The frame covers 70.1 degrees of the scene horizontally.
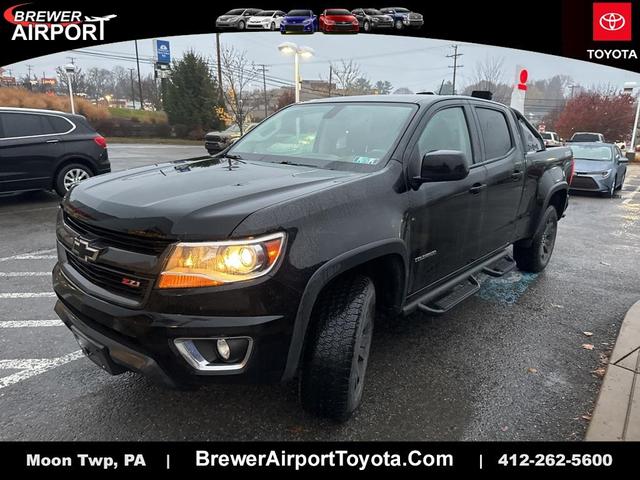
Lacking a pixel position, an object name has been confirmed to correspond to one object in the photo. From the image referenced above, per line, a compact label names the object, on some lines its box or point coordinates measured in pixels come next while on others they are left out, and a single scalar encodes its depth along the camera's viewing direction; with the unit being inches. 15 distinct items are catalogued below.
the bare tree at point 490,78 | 1310.8
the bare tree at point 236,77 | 1275.8
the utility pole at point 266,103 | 1803.6
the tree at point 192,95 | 1485.0
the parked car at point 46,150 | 309.1
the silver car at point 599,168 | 467.2
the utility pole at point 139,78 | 2310.5
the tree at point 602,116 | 1530.5
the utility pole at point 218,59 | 1362.0
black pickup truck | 79.3
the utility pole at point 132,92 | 2361.6
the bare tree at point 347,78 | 1455.5
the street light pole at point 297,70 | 649.0
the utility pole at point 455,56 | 2087.8
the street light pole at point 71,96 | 1277.9
